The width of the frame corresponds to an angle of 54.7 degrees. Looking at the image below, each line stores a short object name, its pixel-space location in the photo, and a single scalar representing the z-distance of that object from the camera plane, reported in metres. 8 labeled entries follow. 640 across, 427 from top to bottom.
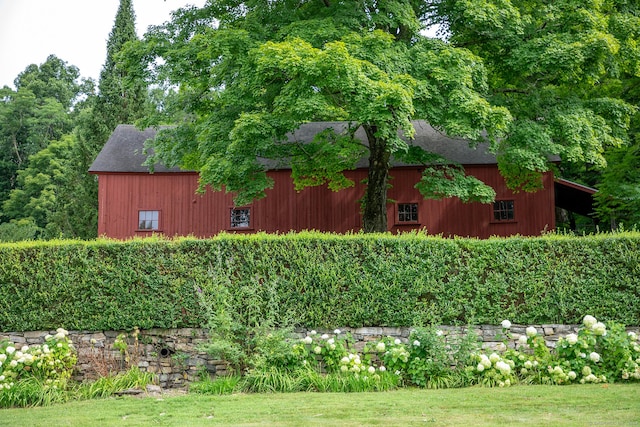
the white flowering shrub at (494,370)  10.05
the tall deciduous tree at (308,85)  13.48
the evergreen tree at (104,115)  28.36
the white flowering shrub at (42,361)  10.16
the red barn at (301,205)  22.19
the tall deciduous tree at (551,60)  15.05
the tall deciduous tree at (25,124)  48.50
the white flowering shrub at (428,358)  10.31
